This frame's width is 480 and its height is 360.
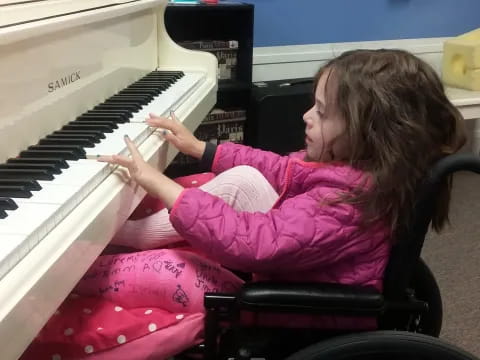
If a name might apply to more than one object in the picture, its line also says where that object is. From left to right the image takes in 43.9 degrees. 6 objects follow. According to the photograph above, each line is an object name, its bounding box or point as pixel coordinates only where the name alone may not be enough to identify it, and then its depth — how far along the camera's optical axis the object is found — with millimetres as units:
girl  939
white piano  689
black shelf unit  2445
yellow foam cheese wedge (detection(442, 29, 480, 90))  2801
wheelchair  896
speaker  2484
